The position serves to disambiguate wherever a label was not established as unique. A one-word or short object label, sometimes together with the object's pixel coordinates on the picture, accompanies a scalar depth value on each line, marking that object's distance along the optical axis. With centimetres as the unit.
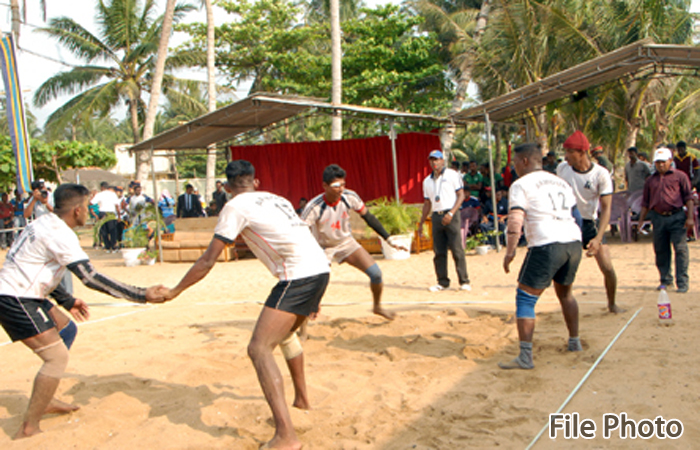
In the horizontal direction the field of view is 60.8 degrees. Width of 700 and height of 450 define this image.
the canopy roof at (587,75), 1066
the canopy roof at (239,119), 1296
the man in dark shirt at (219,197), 1777
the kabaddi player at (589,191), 593
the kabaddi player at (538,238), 465
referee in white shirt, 853
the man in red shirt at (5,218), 2136
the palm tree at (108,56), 2594
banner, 1102
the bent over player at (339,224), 594
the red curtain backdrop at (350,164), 1562
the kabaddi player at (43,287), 390
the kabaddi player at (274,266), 355
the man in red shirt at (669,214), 729
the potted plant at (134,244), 1398
